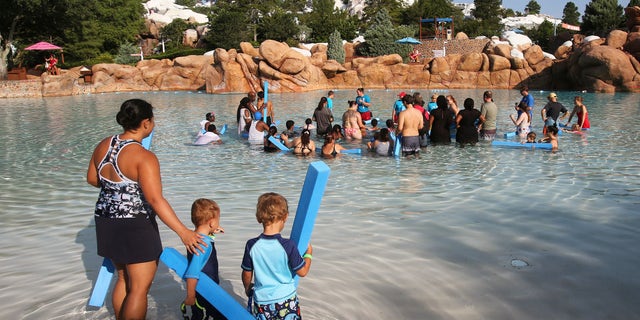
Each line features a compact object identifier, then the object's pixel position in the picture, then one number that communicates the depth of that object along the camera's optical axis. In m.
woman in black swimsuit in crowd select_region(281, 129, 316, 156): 10.82
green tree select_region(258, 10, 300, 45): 49.09
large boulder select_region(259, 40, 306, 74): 31.64
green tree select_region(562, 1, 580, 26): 94.69
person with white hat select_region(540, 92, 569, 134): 13.36
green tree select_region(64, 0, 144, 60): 41.81
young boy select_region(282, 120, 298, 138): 12.97
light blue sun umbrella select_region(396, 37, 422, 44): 41.05
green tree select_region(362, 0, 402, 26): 64.88
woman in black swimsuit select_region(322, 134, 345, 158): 10.66
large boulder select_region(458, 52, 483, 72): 36.06
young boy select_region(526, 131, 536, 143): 11.46
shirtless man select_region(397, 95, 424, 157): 10.68
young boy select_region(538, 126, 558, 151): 10.98
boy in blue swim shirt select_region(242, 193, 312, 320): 2.82
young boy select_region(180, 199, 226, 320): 3.15
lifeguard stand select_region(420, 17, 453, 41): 47.22
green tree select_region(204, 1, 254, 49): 45.00
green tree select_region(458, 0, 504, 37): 61.66
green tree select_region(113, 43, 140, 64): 42.50
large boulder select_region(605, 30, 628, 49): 32.49
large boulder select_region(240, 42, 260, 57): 33.50
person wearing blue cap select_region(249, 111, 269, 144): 12.41
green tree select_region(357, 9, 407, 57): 43.28
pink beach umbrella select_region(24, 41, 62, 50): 34.61
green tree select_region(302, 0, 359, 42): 54.84
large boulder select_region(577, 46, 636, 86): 28.61
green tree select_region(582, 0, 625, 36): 48.38
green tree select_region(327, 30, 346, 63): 40.84
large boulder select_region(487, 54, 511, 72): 35.34
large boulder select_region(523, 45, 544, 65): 36.06
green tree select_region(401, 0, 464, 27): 63.84
